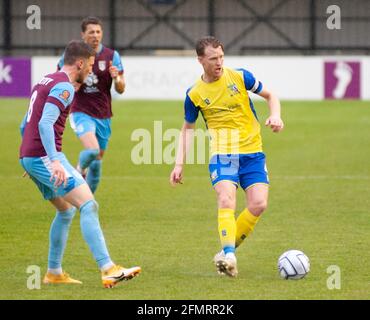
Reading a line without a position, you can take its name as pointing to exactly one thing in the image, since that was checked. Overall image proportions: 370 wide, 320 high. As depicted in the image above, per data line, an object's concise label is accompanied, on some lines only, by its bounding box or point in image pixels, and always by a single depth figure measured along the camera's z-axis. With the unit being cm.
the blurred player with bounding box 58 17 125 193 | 2731
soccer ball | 1831
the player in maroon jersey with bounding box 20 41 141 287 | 1720
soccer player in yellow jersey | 1939
